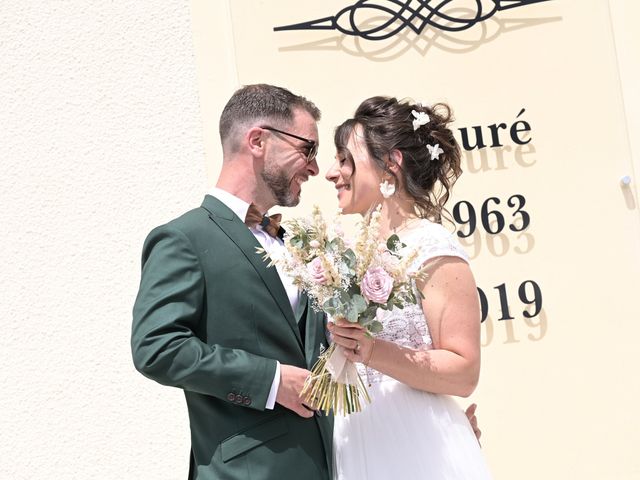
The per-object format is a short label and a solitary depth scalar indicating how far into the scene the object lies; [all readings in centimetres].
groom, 271
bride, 293
